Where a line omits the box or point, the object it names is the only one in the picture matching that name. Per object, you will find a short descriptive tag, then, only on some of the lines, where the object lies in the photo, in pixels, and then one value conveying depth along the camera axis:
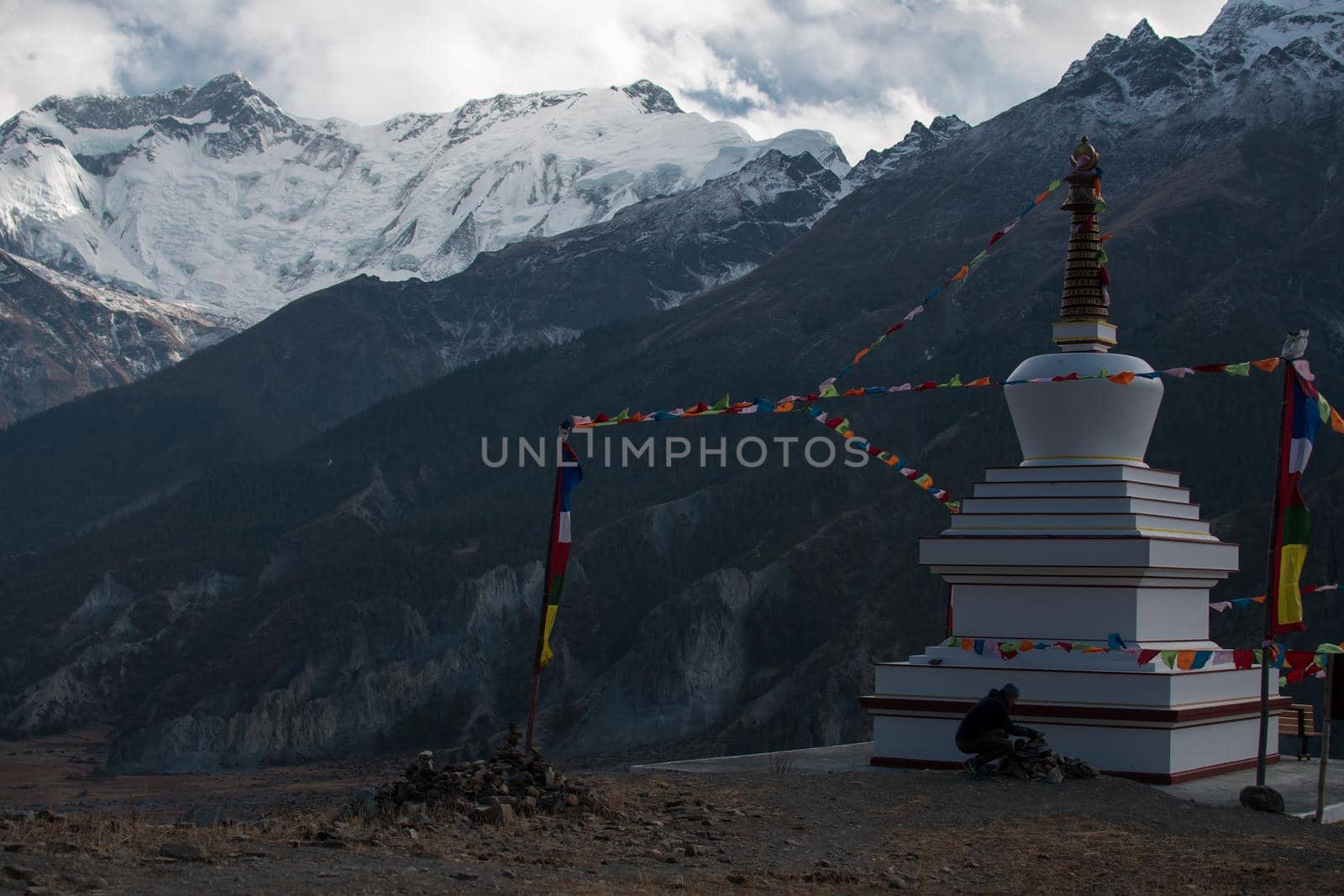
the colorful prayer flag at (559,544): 23.38
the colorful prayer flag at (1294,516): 22.55
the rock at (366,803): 19.95
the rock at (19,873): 14.92
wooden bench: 28.92
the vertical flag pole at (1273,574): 22.47
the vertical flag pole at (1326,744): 20.77
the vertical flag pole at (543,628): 22.59
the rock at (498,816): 19.11
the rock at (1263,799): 22.27
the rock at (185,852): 16.39
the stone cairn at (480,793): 19.77
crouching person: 23.66
